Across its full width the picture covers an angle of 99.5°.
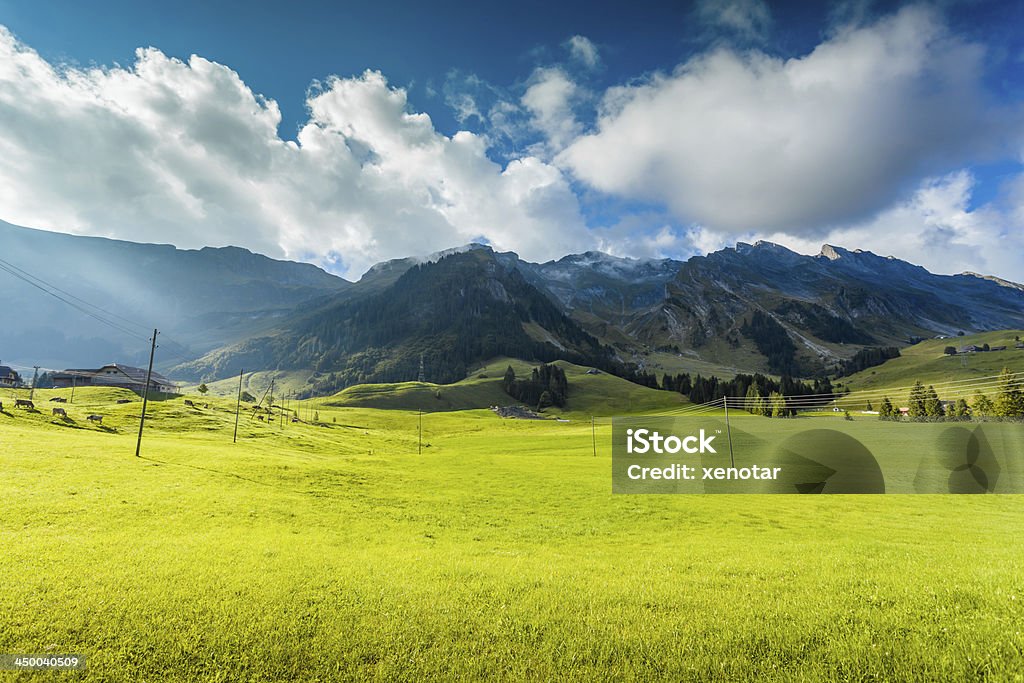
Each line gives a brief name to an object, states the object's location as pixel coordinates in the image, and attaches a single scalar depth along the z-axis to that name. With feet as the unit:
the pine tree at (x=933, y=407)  400.88
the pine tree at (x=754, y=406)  535.60
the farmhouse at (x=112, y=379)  586.04
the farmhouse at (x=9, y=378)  545.44
